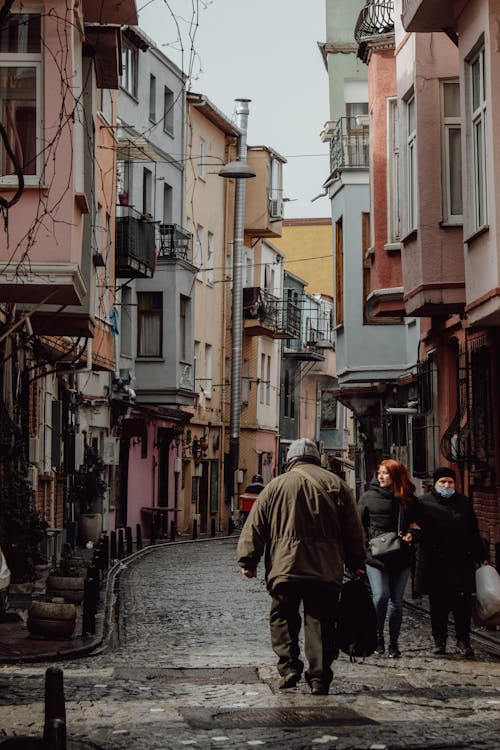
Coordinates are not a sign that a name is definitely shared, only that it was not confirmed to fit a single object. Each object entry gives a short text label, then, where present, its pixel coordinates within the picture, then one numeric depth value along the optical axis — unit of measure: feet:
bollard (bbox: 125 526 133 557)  106.83
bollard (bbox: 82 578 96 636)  52.42
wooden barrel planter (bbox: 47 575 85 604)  63.26
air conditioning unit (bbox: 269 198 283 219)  193.67
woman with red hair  47.55
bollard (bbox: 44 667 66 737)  24.25
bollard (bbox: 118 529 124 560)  101.81
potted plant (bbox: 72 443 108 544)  111.65
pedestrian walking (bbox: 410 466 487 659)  47.37
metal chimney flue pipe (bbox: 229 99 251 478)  173.68
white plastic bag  46.26
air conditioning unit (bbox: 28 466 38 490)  83.87
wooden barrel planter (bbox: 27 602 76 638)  50.67
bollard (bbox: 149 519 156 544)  127.58
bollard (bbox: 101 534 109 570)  82.65
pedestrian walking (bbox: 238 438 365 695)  36.86
